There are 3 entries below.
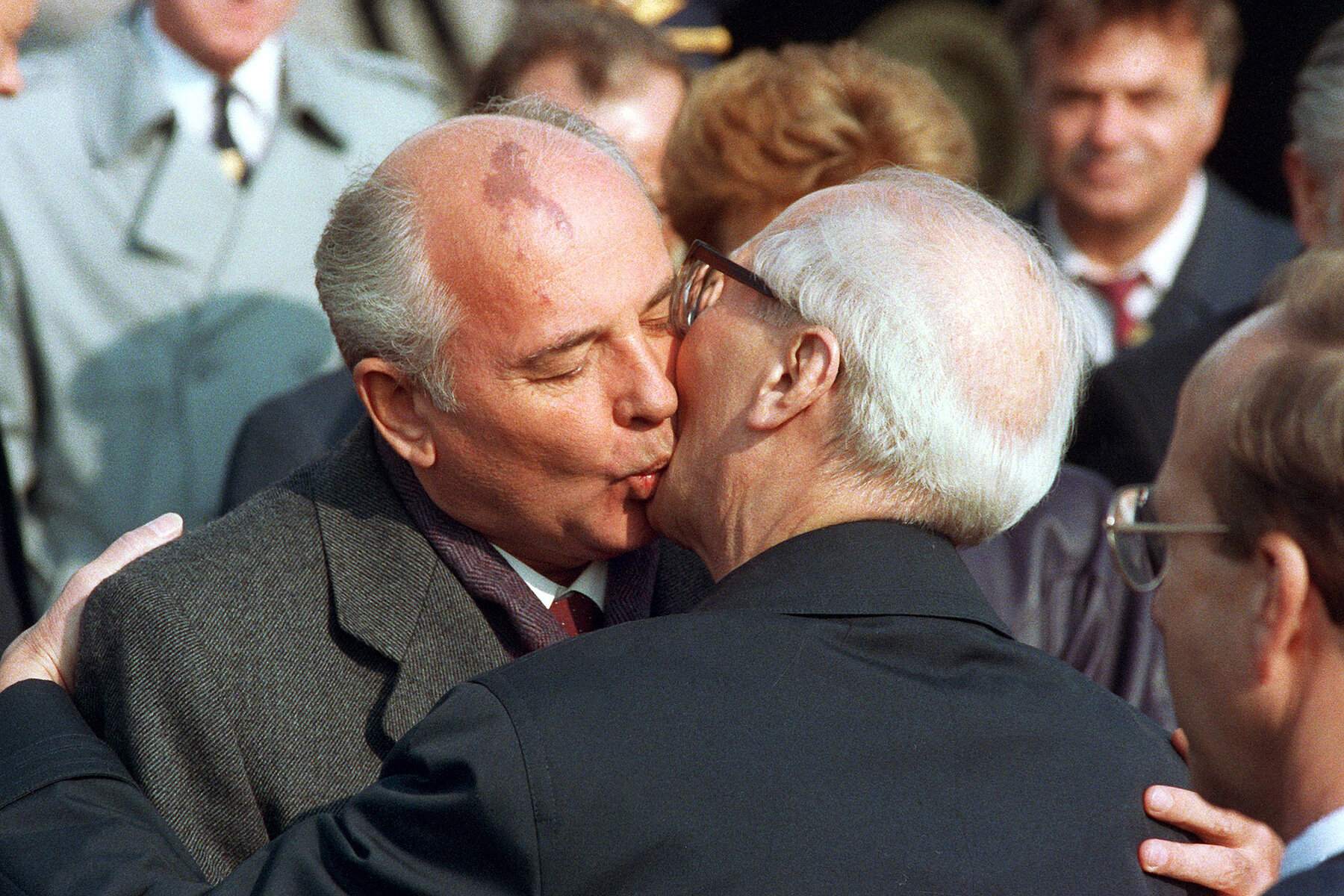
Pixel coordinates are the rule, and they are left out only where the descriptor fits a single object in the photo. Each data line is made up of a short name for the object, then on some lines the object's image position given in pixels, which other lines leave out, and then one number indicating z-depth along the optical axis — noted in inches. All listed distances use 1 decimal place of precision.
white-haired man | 119.0
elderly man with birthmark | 125.9
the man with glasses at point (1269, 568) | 118.3
